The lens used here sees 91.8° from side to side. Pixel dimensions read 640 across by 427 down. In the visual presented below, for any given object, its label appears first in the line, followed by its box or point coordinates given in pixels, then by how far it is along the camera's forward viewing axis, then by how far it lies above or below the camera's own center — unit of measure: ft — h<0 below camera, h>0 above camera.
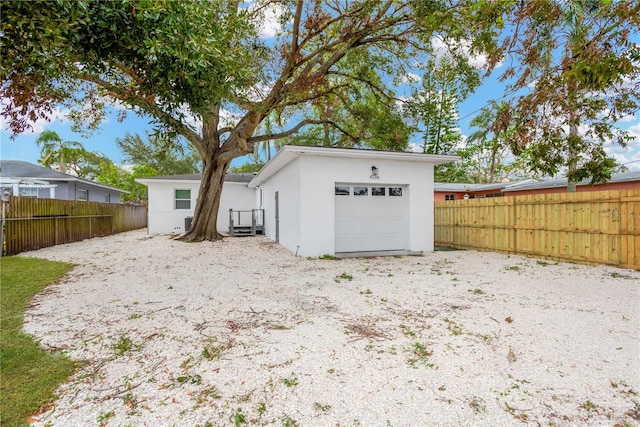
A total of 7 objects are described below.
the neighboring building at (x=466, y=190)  66.39 +4.35
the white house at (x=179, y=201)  52.49 +1.94
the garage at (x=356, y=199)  27.66 +1.10
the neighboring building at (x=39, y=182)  45.70 +4.82
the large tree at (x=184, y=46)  9.71 +6.44
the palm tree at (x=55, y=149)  67.72 +15.05
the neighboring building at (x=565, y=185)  43.11 +3.88
